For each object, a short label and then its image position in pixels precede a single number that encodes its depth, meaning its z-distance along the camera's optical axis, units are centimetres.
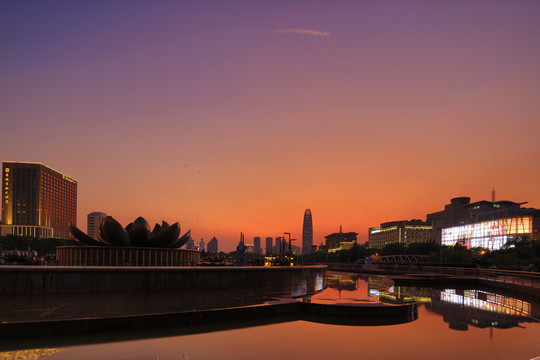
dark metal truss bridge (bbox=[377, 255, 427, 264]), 10162
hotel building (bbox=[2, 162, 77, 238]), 17038
